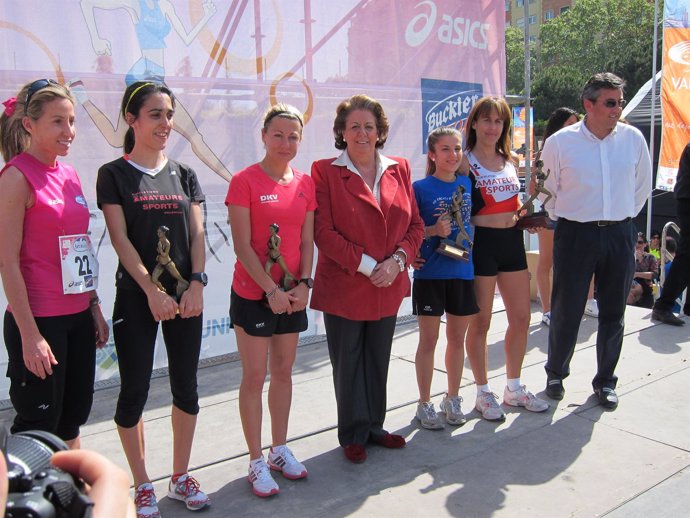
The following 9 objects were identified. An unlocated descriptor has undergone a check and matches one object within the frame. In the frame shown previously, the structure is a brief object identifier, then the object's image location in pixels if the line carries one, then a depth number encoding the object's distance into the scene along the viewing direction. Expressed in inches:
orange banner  319.3
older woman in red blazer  133.3
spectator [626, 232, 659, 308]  334.6
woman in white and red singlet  154.4
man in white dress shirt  160.1
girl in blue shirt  145.4
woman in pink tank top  98.8
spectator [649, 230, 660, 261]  426.0
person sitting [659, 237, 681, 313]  297.4
